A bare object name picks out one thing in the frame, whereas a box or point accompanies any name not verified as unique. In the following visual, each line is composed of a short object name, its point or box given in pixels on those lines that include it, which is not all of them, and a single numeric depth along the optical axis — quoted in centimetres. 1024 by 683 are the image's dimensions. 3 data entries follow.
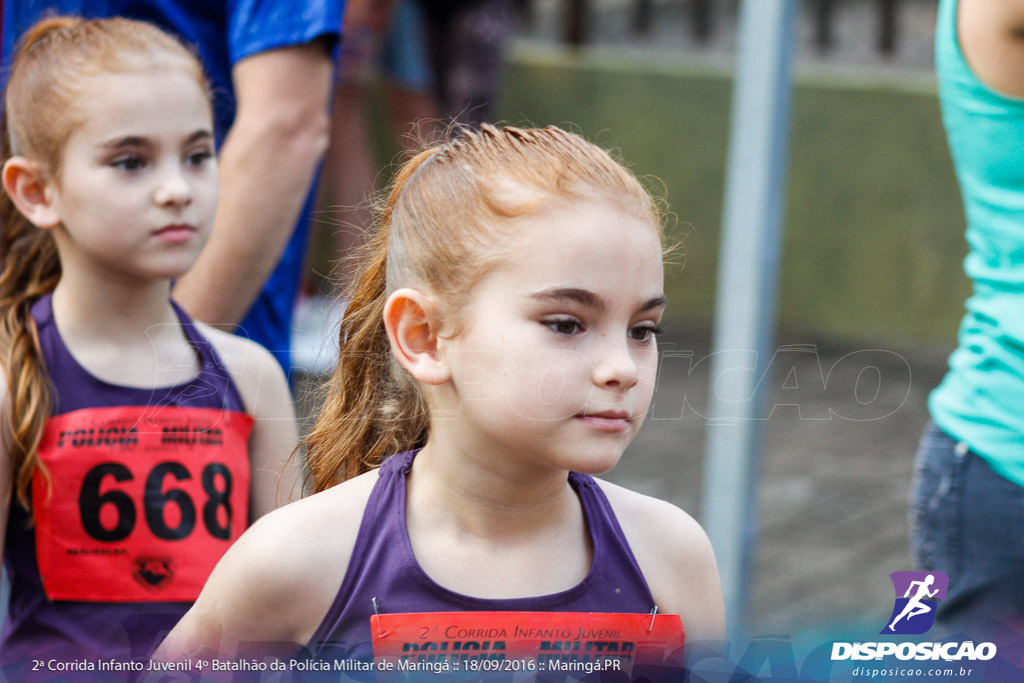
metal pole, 517
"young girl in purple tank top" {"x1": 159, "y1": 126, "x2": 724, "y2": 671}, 433
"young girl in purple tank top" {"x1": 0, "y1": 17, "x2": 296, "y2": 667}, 455
